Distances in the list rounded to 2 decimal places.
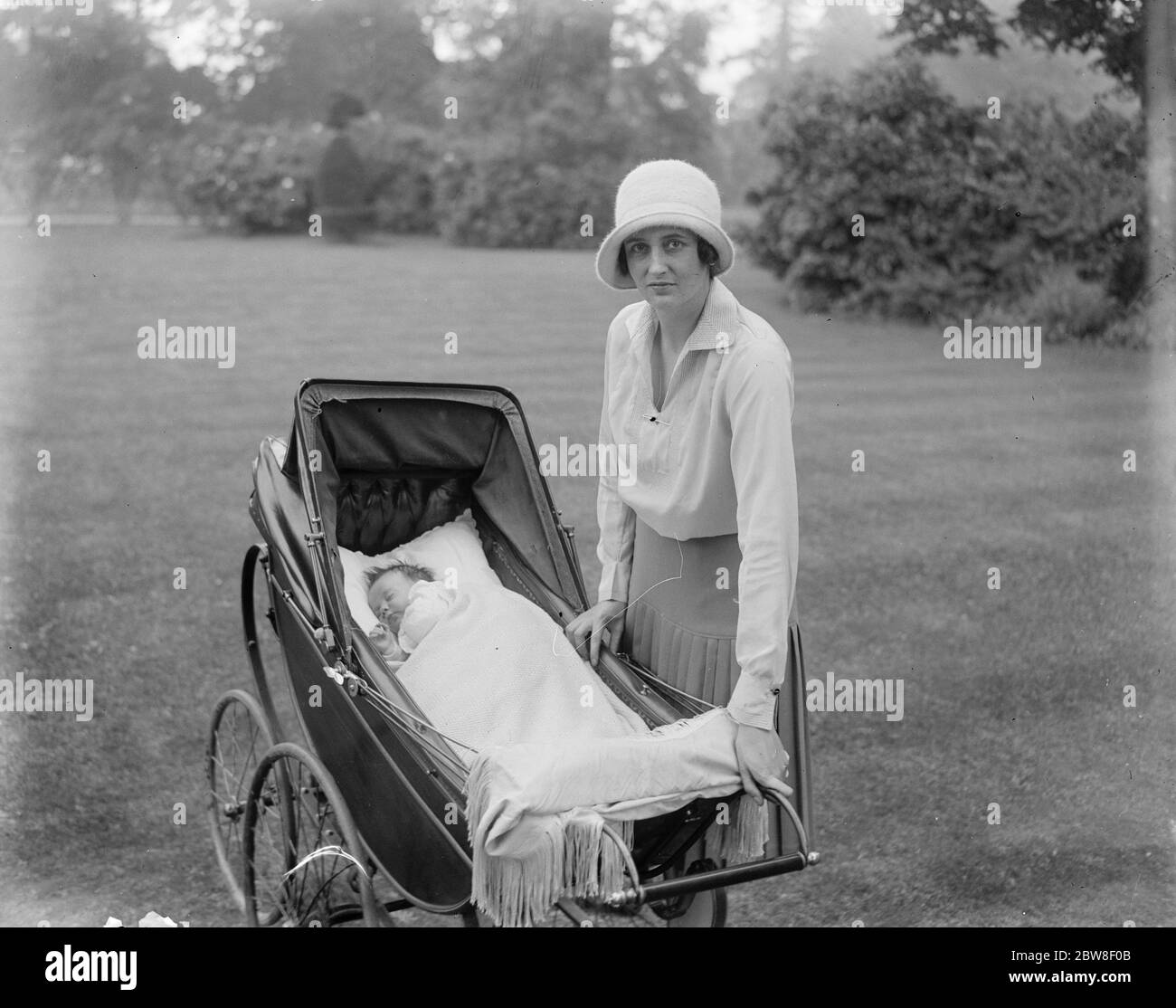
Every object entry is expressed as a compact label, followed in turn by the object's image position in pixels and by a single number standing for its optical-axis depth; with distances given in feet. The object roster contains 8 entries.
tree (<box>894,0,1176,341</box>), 31.71
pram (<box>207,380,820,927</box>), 8.30
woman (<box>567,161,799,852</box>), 8.01
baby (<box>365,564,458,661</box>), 10.87
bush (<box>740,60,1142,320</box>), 39.73
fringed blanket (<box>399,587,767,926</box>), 7.37
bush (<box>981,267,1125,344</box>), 36.91
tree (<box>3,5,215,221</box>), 29.96
